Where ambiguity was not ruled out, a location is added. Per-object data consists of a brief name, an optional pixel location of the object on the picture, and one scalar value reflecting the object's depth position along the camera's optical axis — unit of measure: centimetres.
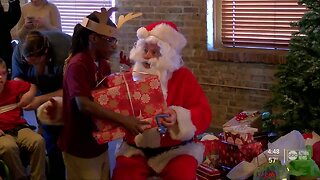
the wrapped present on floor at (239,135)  365
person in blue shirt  318
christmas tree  377
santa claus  274
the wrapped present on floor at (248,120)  414
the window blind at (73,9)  657
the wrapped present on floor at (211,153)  380
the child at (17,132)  333
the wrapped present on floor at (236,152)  366
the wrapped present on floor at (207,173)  361
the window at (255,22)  487
